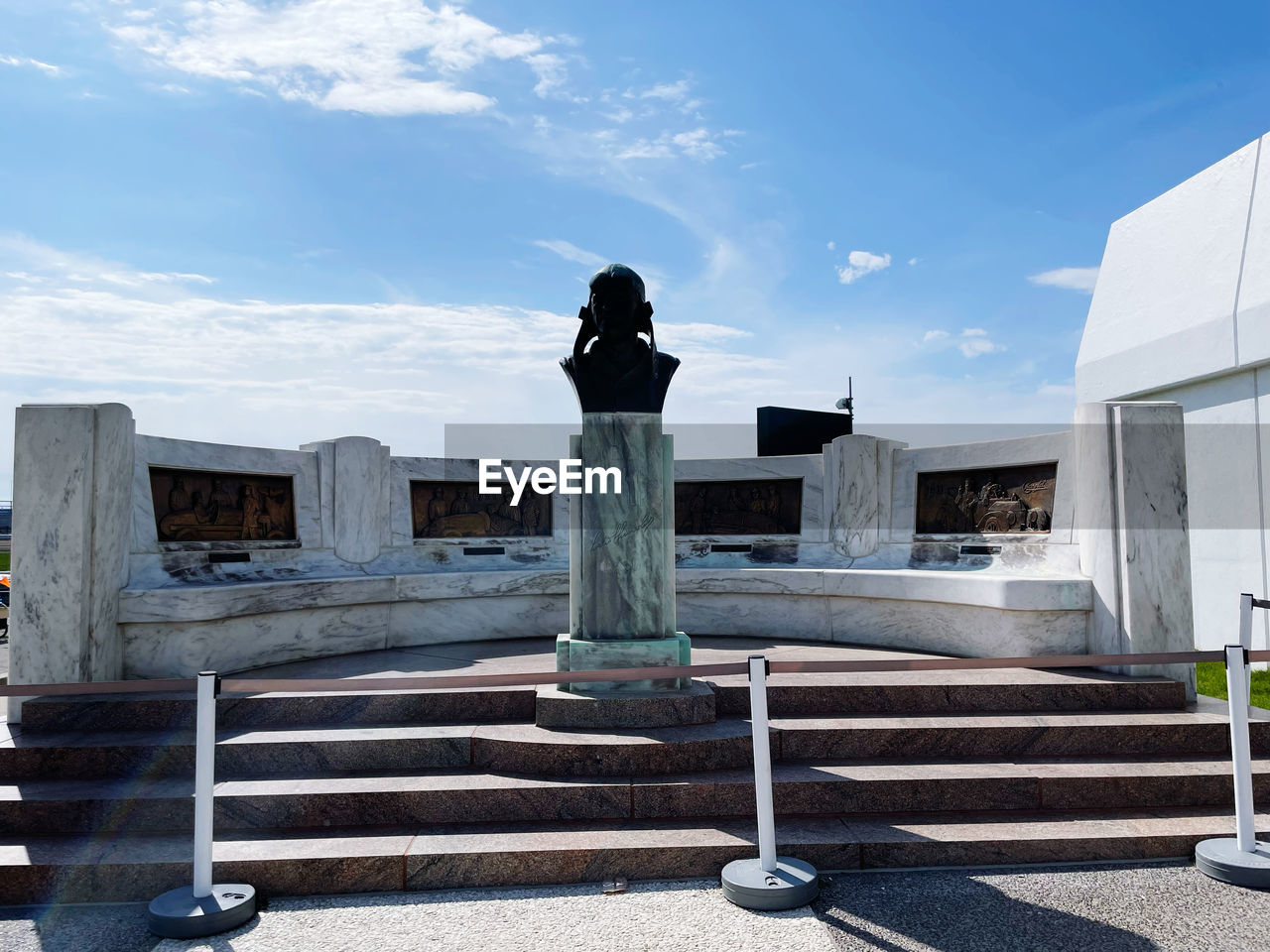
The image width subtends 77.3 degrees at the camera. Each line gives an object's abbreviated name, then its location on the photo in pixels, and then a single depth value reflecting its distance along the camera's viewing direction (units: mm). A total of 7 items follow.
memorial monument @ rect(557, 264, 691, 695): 5922
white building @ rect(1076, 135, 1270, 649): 10211
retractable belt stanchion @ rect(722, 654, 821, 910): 3740
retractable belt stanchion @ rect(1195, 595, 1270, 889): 4008
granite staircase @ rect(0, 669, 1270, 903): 4156
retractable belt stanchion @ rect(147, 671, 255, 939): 3658
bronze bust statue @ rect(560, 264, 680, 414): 6145
